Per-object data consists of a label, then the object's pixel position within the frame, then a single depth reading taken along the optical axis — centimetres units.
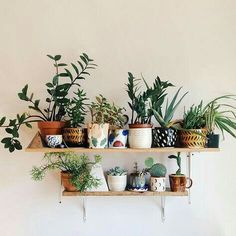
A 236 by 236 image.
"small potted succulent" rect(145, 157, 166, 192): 153
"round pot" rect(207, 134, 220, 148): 148
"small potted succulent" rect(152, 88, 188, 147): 147
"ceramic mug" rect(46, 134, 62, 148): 147
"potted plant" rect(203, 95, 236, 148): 148
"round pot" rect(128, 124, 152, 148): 145
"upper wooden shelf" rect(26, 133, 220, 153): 144
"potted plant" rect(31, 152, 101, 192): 151
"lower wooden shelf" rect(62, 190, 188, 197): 152
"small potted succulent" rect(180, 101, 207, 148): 146
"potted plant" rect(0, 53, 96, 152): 149
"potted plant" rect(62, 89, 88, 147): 148
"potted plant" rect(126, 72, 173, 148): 146
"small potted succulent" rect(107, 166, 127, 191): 154
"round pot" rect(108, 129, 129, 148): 147
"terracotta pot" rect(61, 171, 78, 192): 153
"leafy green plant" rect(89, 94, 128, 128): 149
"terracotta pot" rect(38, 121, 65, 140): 149
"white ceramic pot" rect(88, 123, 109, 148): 144
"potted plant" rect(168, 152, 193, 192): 154
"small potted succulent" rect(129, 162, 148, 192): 153
